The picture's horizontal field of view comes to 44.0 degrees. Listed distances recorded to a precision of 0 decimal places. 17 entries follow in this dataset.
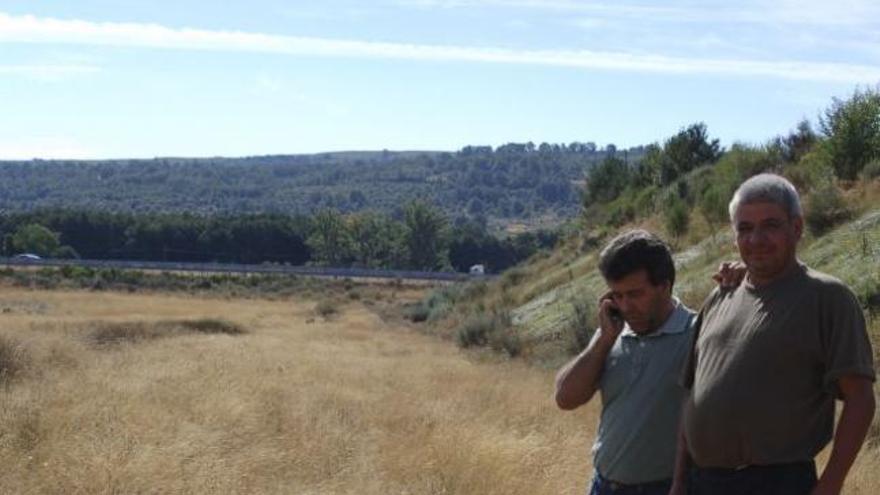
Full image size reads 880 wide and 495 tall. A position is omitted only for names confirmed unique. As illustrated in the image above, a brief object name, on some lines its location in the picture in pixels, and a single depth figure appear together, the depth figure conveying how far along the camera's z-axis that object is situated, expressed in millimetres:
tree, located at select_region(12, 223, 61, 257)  103125
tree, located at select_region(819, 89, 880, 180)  20797
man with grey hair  3340
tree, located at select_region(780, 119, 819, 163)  26148
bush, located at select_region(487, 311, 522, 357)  20378
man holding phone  3744
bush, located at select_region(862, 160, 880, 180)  18802
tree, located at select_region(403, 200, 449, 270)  104750
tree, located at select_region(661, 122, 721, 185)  35781
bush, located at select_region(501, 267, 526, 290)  35475
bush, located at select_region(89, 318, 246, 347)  23594
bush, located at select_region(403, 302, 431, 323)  39312
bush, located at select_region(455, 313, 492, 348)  22953
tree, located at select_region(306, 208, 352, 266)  106812
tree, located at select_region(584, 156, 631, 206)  42594
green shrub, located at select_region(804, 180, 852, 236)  16219
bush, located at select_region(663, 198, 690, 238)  24812
